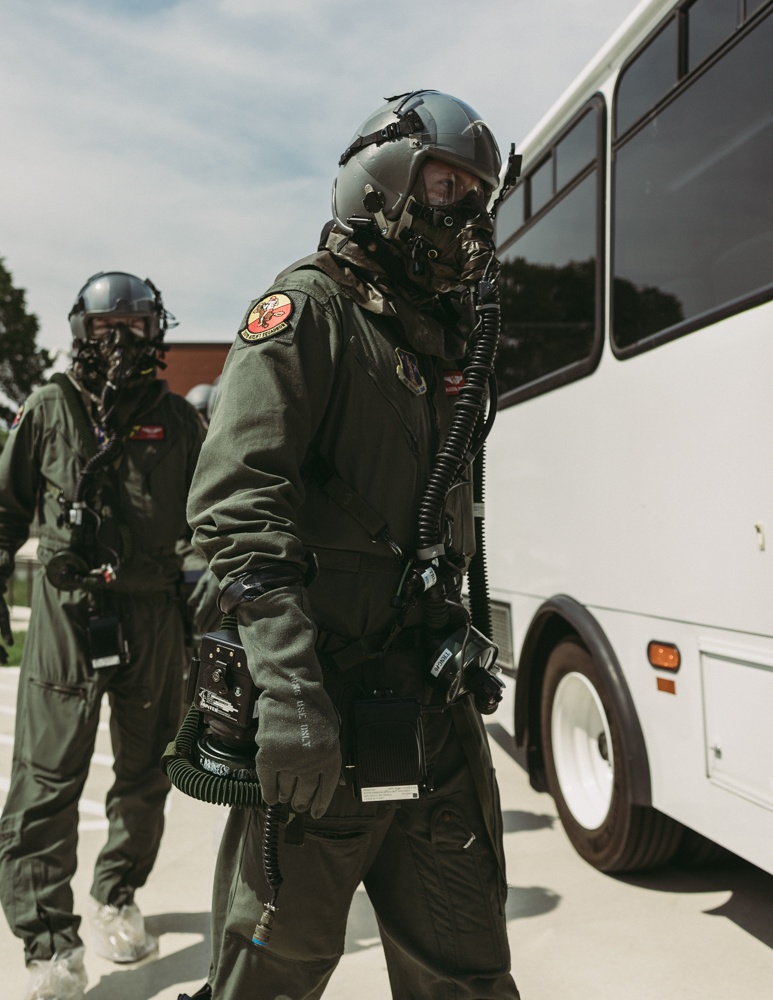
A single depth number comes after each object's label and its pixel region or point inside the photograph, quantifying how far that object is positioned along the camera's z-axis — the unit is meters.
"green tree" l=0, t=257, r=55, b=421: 33.66
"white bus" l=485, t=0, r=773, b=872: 2.99
